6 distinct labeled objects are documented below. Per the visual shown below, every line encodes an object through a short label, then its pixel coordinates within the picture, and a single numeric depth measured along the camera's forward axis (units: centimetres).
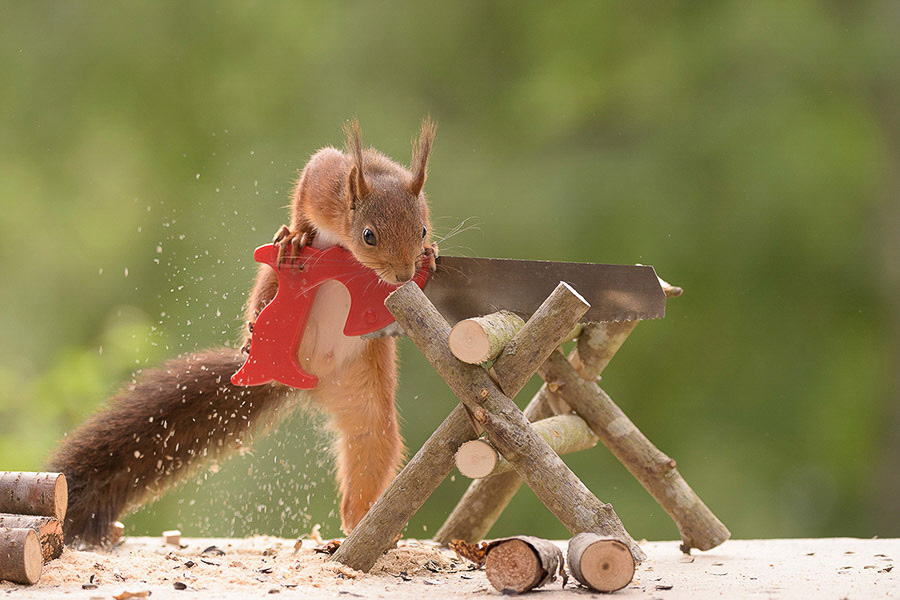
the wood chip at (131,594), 424
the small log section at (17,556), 450
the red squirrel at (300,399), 566
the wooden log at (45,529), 473
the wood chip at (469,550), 500
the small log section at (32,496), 491
